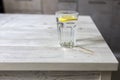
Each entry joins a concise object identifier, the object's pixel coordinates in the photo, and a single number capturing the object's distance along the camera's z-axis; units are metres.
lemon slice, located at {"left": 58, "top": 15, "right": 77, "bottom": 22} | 0.84
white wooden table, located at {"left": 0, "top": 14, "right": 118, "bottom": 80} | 0.69
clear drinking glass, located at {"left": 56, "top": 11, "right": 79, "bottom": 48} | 0.84
